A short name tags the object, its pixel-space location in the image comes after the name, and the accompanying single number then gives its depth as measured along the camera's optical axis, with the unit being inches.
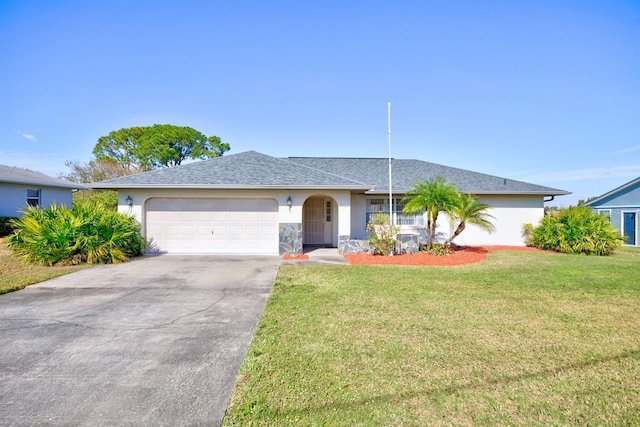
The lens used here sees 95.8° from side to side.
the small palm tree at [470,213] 446.0
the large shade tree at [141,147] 1267.2
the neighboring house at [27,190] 600.4
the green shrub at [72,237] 379.2
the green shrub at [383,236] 444.8
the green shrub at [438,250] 455.7
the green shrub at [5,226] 537.6
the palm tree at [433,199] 430.6
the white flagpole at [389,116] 472.4
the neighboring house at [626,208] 697.6
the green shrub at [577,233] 488.4
